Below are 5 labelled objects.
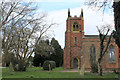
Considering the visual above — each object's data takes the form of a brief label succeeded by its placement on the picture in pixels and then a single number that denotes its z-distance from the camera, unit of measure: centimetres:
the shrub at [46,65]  3100
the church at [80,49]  3653
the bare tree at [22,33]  1465
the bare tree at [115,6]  962
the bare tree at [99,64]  1826
